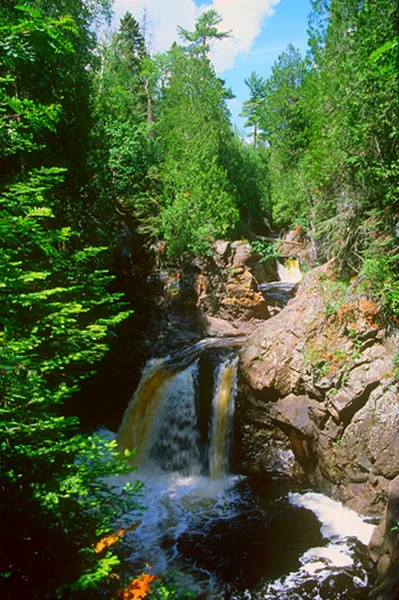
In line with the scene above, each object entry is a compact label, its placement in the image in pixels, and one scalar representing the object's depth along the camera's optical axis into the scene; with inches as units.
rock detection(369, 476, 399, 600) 215.6
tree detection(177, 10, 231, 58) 1124.5
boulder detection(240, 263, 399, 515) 310.7
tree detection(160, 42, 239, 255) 662.5
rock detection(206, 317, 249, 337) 608.7
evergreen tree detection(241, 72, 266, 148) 1539.1
